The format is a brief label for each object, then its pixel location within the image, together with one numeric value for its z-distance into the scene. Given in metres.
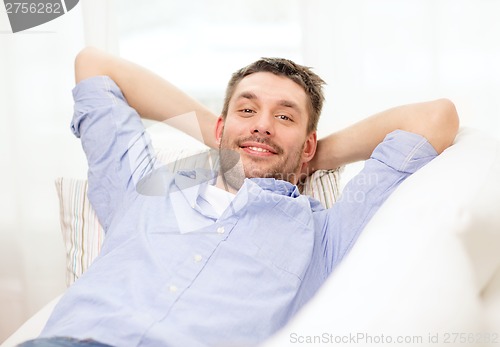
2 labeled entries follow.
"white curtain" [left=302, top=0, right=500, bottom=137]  1.77
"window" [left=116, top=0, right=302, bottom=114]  1.96
